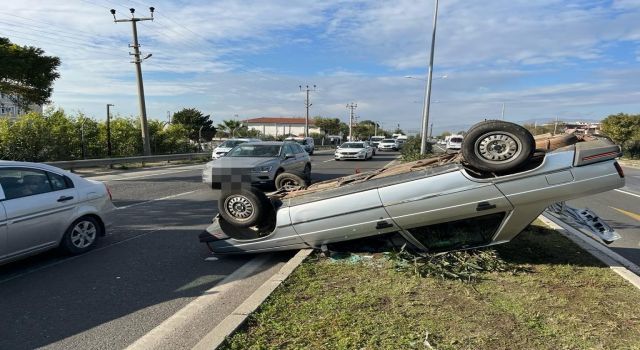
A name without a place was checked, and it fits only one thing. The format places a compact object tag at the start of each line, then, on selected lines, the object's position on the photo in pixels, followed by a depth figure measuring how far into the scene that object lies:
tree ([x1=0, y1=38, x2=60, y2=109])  17.09
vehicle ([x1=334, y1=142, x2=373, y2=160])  32.31
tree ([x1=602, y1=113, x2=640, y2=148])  44.56
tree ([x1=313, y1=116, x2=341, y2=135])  122.31
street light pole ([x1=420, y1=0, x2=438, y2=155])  25.45
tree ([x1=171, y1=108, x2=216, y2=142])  72.44
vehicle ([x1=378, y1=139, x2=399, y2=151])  54.91
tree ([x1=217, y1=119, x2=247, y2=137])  75.14
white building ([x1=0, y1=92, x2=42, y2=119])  20.53
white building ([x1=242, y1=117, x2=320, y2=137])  137.50
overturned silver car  5.12
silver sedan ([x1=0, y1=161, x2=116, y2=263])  5.54
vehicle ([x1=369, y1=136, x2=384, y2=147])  56.71
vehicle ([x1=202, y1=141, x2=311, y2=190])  12.27
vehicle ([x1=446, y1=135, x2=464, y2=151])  42.48
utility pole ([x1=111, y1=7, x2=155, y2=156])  28.55
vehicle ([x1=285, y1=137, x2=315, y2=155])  42.31
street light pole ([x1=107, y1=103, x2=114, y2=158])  27.31
